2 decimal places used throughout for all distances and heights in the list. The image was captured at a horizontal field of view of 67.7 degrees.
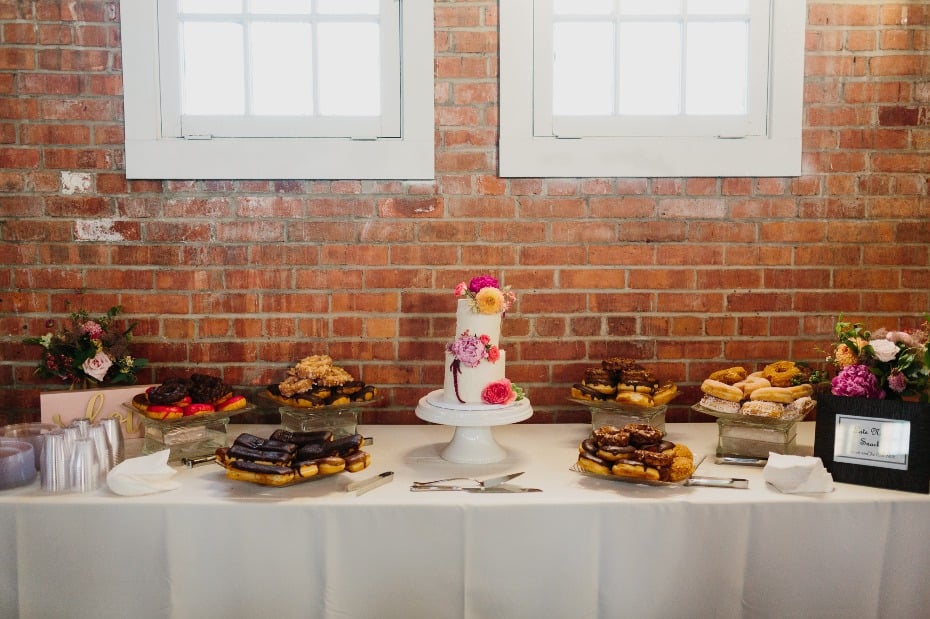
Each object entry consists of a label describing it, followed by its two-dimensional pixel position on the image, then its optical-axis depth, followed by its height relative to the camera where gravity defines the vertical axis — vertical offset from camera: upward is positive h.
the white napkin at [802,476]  1.82 -0.60
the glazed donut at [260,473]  1.80 -0.60
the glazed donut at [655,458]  1.82 -0.56
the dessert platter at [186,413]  2.06 -0.51
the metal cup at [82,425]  1.90 -0.51
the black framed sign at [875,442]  1.81 -0.52
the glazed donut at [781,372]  2.16 -0.40
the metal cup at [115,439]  1.97 -0.56
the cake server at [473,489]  1.84 -0.65
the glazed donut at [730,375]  2.25 -0.42
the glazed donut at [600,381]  2.22 -0.44
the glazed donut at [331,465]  1.85 -0.59
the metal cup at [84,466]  1.82 -0.59
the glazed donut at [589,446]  1.92 -0.56
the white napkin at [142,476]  1.79 -0.61
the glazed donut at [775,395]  2.08 -0.44
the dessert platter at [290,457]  1.82 -0.57
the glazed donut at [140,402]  2.08 -0.48
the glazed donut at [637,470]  1.81 -0.59
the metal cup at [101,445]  1.89 -0.55
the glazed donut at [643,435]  1.91 -0.53
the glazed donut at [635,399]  2.16 -0.48
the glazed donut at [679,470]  1.84 -0.59
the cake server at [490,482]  1.85 -0.64
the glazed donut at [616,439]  1.91 -0.54
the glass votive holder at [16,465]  1.84 -0.59
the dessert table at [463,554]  1.76 -0.79
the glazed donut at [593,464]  1.87 -0.59
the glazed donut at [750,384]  2.15 -0.43
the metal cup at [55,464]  1.80 -0.58
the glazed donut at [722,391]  2.12 -0.45
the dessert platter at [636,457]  1.82 -0.57
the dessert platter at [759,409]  2.05 -0.49
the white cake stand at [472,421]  2.00 -0.51
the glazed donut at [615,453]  1.86 -0.56
